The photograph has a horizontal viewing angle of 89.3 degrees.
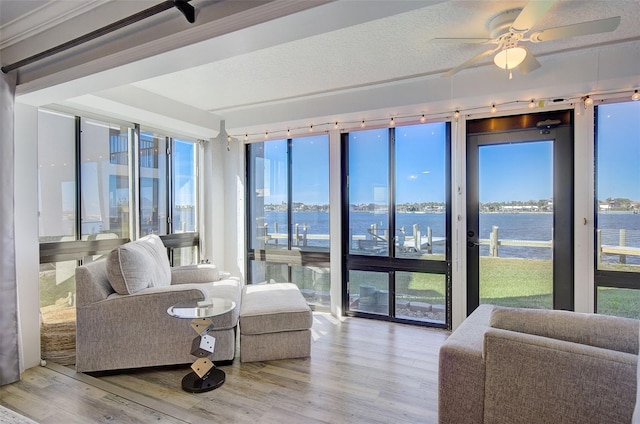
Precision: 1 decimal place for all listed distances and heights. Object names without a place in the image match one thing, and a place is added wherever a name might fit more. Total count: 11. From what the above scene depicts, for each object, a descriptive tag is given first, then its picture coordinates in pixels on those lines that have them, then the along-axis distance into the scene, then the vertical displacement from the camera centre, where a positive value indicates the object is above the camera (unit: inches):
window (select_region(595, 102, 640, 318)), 115.5 -0.3
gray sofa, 49.9 -27.3
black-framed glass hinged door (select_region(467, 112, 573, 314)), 125.7 -1.3
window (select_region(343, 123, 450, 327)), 145.6 -6.5
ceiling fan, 68.6 +40.3
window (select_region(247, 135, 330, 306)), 168.4 -1.6
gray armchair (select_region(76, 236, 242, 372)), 100.0 -34.2
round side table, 91.5 -38.6
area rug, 44.5 -28.7
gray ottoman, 110.0 -41.4
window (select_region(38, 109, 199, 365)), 116.9 +6.1
